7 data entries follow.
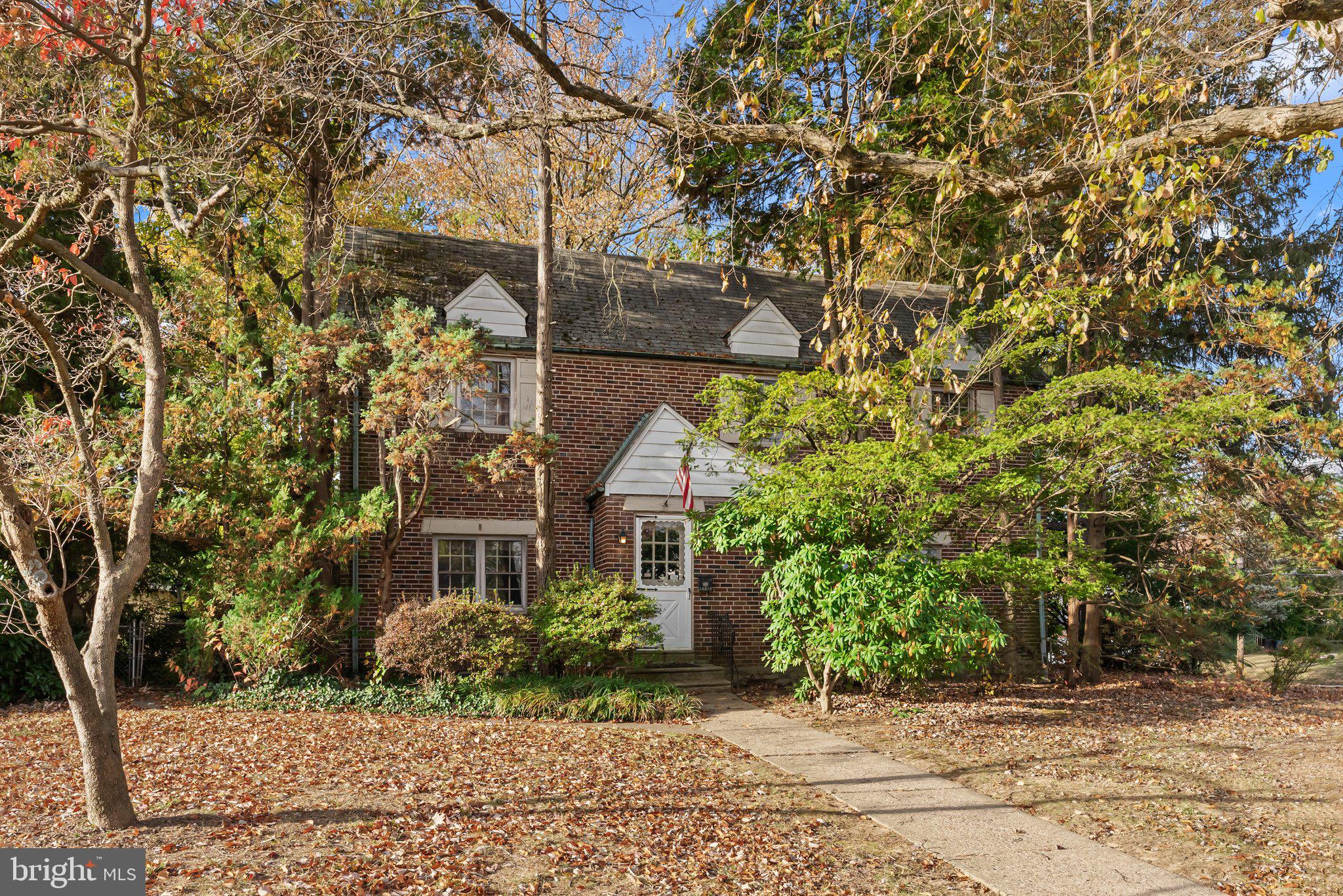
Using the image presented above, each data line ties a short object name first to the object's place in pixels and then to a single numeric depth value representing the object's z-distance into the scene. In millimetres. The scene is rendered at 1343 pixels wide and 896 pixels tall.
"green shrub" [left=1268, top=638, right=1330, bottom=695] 15375
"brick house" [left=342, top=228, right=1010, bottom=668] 14547
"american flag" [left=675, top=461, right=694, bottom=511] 13724
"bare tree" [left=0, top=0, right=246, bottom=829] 5832
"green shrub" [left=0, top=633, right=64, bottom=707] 11742
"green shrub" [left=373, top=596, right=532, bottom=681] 11625
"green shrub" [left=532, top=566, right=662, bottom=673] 12039
